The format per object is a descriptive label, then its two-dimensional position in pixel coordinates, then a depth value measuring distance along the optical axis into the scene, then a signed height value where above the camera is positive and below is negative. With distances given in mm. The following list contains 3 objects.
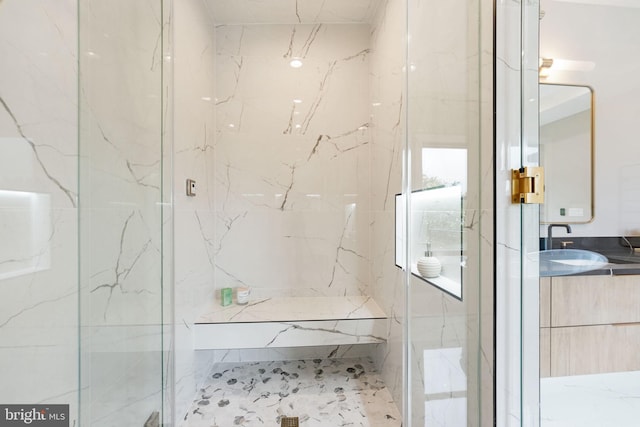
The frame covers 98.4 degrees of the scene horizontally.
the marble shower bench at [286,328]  1645 -694
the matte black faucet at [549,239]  678 -61
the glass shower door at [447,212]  781 +8
